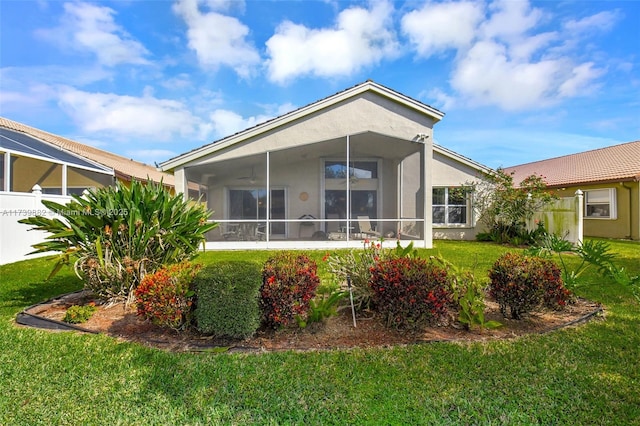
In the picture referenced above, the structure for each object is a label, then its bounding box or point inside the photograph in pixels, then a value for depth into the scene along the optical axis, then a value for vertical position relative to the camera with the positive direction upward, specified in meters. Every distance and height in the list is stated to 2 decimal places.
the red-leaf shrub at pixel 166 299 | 3.96 -1.00
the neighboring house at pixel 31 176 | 9.92 +1.68
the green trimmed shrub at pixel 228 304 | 3.86 -1.03
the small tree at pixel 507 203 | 13.80 +0.56
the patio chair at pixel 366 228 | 13.56 -0.50
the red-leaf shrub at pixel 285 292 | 4.04 -0.94
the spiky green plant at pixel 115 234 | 5.23 -0.30
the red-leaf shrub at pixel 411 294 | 3.96 -0.95
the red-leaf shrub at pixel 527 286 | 4.38 -0.93
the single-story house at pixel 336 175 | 12.24 +1.81
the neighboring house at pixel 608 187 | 14.77 +1.44
